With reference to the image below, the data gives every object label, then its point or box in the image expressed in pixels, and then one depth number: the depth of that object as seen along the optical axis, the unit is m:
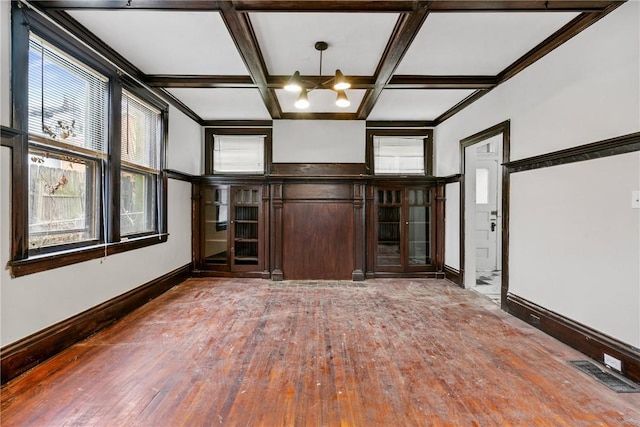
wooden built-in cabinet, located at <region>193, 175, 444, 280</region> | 5.44
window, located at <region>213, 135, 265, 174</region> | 5.85
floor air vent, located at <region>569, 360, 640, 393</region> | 2.19
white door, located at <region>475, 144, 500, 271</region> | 6.16
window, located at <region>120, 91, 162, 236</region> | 3.71
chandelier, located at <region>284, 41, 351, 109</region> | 3.13
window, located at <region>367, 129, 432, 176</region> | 5.82
